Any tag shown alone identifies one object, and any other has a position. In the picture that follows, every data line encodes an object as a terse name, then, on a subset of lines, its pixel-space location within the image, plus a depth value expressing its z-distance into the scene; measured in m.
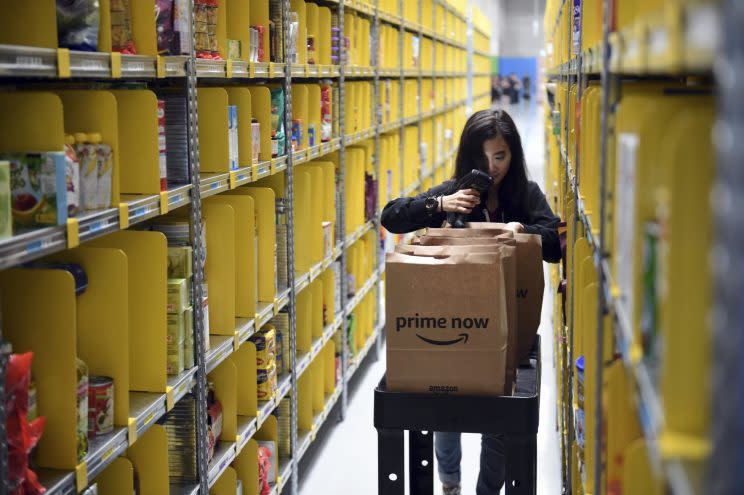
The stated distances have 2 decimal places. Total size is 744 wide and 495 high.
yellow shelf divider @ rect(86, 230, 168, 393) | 2.58
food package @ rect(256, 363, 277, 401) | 3.66
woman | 3.58
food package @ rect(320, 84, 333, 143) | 4.69
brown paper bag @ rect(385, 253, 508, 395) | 2.27
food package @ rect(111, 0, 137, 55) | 2.44
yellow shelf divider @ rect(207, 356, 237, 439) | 3.30
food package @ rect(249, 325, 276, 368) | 3.64
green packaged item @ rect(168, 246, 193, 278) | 2.83
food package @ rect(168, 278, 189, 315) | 2.75
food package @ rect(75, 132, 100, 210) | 2.23
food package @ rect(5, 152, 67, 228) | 2.01
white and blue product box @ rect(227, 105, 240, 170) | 3.24
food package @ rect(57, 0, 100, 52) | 2.15
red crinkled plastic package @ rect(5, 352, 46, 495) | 1.87
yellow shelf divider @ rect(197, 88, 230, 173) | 3.15
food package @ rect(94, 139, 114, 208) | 2.28
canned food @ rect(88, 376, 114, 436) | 2.32
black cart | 2.36
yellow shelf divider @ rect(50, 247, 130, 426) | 2.35
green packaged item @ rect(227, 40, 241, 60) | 3.33
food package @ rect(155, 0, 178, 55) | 2.61
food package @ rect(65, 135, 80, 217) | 2.09
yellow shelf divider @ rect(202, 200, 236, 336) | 3.19
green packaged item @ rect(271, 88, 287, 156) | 3.84
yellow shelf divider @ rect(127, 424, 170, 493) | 2.63
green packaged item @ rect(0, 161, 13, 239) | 1.81
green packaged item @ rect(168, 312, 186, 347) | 2.75
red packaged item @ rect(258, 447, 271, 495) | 3.65
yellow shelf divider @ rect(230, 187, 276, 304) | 3.65
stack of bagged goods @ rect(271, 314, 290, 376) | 4.05
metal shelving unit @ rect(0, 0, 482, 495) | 1.96
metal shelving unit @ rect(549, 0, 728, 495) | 0.75
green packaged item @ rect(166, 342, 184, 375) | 2.76
